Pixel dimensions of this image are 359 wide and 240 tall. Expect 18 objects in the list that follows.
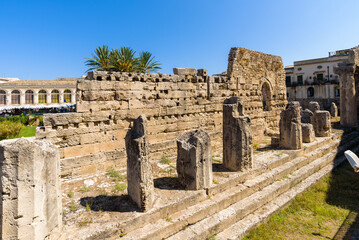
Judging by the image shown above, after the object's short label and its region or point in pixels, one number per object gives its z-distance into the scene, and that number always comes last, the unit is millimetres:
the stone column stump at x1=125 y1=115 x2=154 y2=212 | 4011
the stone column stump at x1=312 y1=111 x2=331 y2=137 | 9844
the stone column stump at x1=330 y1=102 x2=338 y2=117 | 18700
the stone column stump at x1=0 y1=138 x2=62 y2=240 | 2777
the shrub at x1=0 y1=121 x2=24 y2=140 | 11518
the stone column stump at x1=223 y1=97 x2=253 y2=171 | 5820
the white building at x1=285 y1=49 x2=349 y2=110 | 31484
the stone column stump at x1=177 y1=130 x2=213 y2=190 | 4762
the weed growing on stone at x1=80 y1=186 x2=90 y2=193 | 5128
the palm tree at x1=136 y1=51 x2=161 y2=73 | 22031
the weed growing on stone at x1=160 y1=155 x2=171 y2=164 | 7036
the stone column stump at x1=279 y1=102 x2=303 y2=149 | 7695
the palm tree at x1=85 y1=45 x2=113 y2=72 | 18533
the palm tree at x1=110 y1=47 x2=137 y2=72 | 18362
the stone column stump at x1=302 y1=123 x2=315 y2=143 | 8820
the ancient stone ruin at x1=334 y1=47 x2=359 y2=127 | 13281
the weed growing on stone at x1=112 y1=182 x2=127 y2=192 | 4993
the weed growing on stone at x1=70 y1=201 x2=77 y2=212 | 4191
